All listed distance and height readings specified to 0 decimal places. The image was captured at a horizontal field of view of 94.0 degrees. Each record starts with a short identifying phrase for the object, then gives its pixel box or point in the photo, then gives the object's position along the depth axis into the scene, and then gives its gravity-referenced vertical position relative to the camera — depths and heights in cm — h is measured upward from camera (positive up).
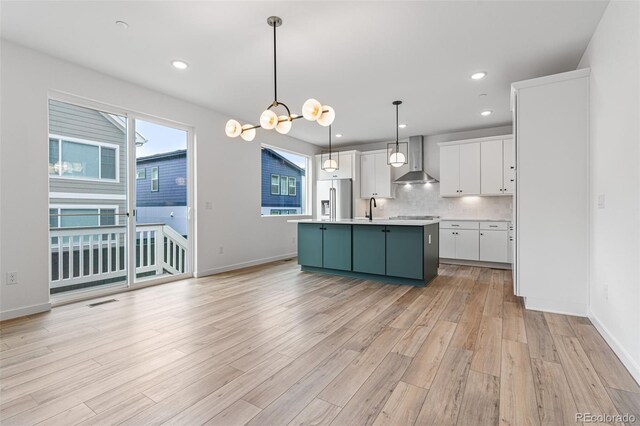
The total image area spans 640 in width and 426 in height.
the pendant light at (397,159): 474 +85
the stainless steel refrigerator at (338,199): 689 +30
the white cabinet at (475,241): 524 -55
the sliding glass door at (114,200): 348 +17
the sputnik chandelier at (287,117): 261 +87
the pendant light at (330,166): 580 +90
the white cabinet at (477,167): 544 +85
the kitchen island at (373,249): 406 -56
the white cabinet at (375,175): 683 +85
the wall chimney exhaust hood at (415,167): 628 +98
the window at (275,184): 644 +60
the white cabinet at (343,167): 704 +108
